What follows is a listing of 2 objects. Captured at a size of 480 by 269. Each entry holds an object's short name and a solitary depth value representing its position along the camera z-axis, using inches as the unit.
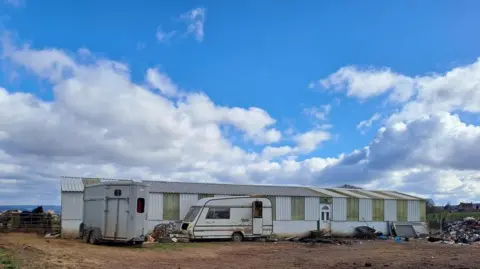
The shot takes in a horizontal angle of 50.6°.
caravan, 1091.9
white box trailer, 875.4
